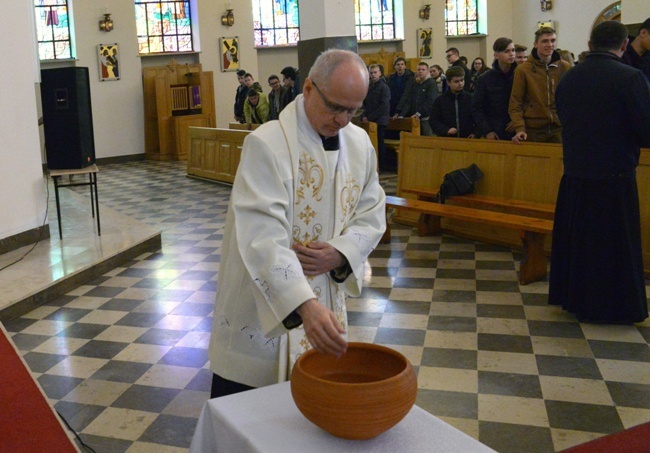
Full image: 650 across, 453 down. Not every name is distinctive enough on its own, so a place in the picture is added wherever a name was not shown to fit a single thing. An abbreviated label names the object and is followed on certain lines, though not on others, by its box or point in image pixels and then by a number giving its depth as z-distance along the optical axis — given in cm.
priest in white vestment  213
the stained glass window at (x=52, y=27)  1595
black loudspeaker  778
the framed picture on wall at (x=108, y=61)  1617
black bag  763
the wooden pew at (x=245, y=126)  1315
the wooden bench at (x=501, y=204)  682
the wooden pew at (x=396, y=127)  1245
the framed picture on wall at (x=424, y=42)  2017
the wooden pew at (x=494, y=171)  686
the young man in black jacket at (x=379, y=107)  1218
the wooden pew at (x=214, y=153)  1218
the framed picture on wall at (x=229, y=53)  1773
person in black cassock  473
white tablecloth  175
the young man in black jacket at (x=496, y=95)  761
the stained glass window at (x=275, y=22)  1919
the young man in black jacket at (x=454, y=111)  820
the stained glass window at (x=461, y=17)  2102
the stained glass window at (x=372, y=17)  2017
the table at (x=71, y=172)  769
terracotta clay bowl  169
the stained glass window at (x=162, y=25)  1753
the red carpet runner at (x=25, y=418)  248
